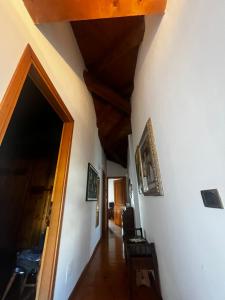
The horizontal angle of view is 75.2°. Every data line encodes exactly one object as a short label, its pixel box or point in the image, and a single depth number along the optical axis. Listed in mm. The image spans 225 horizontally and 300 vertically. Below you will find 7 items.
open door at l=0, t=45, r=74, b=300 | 846
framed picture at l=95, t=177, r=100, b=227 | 3575
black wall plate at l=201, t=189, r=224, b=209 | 611
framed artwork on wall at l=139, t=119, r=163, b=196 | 1457
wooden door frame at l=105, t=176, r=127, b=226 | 6251
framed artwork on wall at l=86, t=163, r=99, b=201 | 2618
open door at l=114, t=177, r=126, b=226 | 6322
